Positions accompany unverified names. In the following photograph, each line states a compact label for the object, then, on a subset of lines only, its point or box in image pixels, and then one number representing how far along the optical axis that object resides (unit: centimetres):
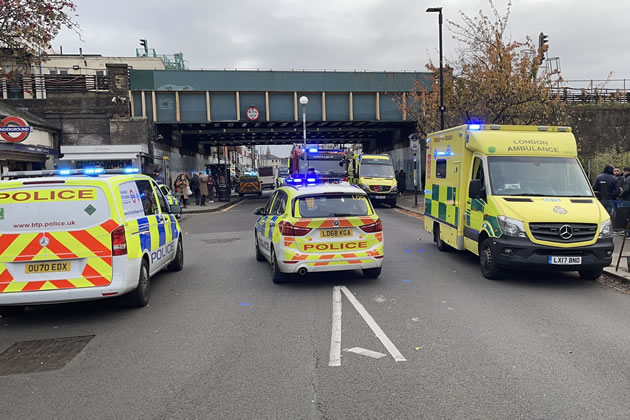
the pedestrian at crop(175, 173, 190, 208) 2433
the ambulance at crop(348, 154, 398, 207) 2369
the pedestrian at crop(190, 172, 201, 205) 2628
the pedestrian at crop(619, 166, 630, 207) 1187
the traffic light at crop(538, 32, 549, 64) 1798
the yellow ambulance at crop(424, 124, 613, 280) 721
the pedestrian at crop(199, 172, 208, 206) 2584
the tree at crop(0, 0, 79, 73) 1136
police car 727
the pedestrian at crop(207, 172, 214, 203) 2859
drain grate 455
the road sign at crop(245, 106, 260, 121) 2866
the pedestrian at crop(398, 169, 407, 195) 3025
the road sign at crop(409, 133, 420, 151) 2311
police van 564
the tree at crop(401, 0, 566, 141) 1736
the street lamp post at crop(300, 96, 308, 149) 2694
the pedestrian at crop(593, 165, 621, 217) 1195
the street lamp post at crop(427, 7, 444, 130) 1968
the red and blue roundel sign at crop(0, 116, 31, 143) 1392
